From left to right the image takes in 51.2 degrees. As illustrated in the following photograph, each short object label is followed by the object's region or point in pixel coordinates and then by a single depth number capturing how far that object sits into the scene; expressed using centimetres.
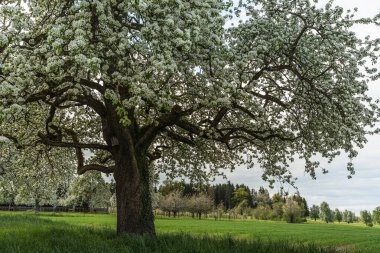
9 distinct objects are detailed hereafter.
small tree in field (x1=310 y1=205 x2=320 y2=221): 17305
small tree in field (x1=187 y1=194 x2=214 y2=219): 12581
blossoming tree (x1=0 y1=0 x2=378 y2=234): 1084
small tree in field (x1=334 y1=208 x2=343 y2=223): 17975
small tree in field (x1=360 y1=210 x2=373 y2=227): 15580
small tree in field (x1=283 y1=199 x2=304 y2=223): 11829
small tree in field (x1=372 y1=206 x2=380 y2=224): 15261
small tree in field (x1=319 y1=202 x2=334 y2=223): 17472
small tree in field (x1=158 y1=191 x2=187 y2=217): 12719
